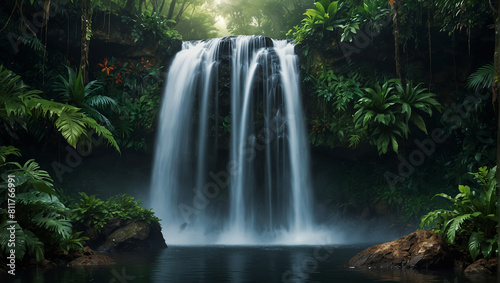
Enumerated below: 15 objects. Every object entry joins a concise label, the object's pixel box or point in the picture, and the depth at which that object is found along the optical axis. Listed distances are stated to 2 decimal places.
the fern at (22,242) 6.59
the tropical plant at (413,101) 13.26
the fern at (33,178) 7.07
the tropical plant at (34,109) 7.81
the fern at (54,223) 7.05
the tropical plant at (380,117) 13.06
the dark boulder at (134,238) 10.79
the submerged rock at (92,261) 7.68
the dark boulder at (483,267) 6.50
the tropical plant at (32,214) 6.82
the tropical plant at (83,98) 12.91
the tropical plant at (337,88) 14.80
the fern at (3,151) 7.35
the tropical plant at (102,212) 11.01
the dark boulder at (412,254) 6.98
